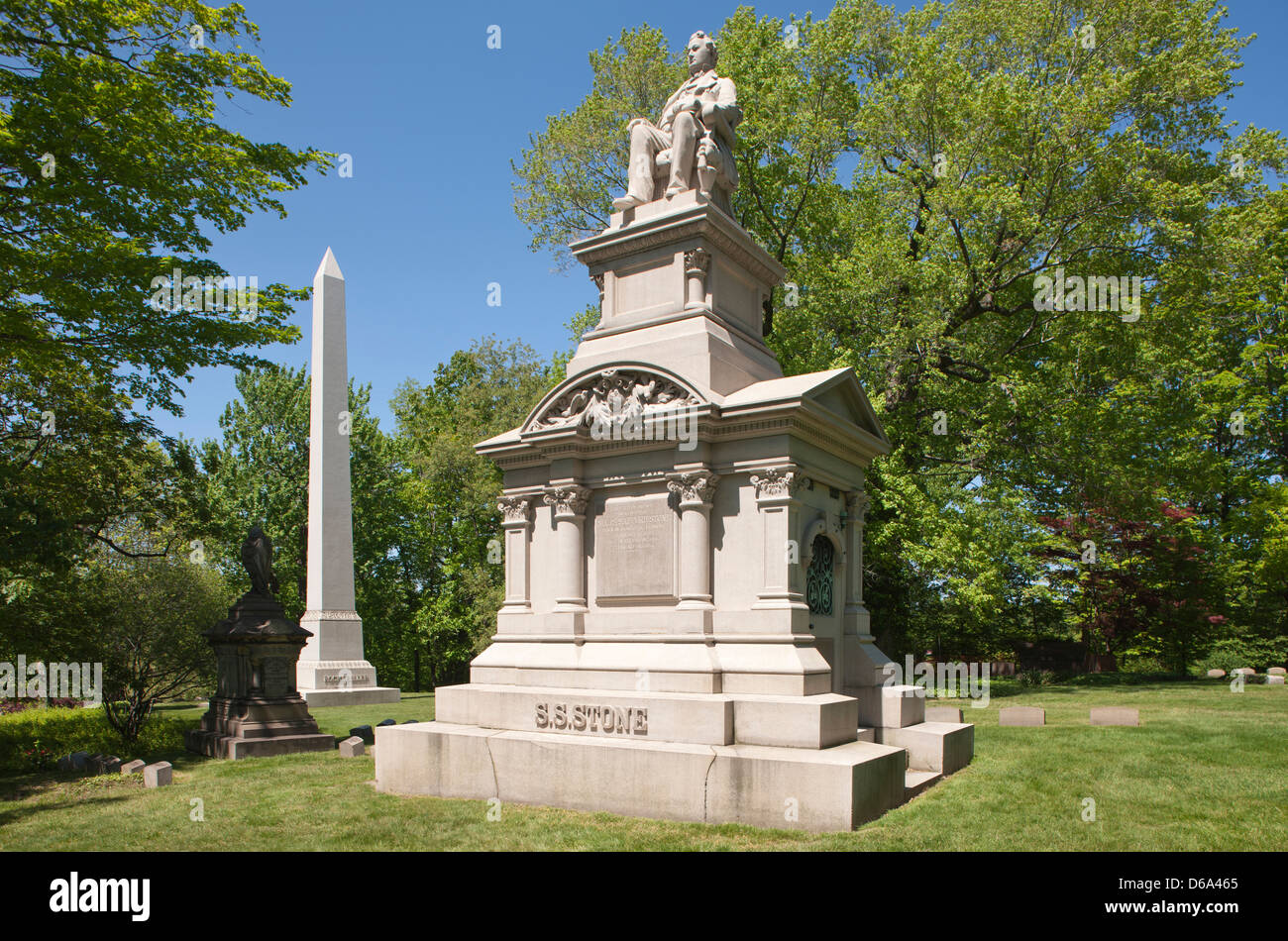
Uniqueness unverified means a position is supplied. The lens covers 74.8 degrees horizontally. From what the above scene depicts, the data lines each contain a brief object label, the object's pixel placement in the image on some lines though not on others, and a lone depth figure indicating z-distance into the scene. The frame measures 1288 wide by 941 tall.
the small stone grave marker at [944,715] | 13.03
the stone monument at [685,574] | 9.26
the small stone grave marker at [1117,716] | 15.29
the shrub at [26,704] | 26.44
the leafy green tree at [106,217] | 13.41
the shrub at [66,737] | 15.24
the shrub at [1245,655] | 29.06
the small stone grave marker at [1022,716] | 16.12
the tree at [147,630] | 16.97
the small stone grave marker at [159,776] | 12.37
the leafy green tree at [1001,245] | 21.86
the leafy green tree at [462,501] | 37.53
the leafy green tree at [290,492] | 36.28
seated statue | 12.41
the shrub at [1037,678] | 28.44
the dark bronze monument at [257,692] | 15.87
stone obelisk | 26.89
